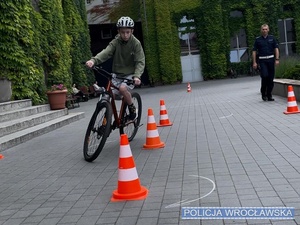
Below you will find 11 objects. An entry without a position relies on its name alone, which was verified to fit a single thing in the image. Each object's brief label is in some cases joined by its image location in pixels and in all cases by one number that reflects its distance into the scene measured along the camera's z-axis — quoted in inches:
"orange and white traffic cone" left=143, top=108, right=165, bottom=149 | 267.4
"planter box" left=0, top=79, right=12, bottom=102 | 467.5
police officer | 445.4
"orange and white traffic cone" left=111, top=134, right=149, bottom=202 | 162.9
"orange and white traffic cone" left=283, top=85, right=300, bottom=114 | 361.7
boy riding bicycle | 256.4
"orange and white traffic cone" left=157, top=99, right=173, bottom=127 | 370.4
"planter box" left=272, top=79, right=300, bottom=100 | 438.2
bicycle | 230.1
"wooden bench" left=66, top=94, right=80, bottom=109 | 720.7
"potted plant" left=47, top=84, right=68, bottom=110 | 522.9
